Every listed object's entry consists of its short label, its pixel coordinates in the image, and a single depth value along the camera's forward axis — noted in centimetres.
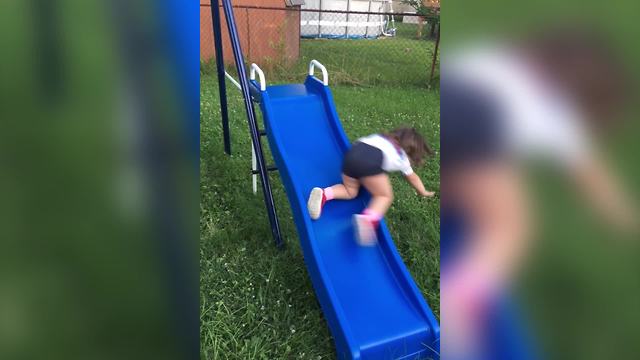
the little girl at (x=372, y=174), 309
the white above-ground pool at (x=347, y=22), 1729
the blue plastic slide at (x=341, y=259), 256
